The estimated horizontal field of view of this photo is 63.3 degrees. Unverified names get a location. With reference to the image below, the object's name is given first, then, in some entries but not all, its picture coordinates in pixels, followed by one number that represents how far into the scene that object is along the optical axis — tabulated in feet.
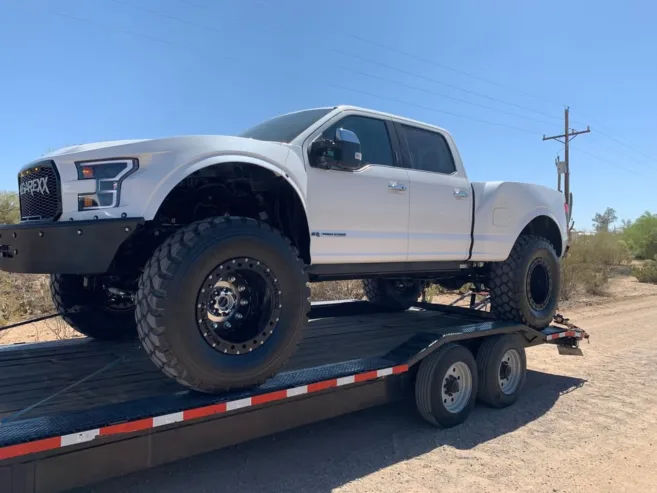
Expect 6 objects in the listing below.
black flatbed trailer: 9.19
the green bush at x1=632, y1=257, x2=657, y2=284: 70.03
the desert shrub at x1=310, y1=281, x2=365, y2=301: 38.88
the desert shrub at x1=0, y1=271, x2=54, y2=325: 31.19
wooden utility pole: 92.48
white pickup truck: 10.68
